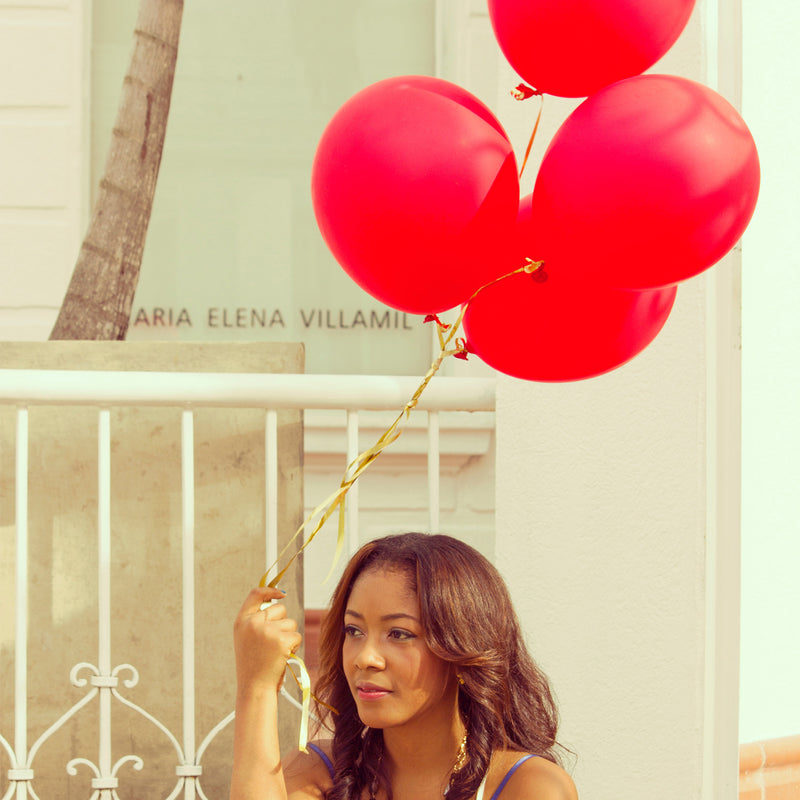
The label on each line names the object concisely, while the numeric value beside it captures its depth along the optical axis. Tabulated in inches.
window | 378.5
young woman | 135.1
